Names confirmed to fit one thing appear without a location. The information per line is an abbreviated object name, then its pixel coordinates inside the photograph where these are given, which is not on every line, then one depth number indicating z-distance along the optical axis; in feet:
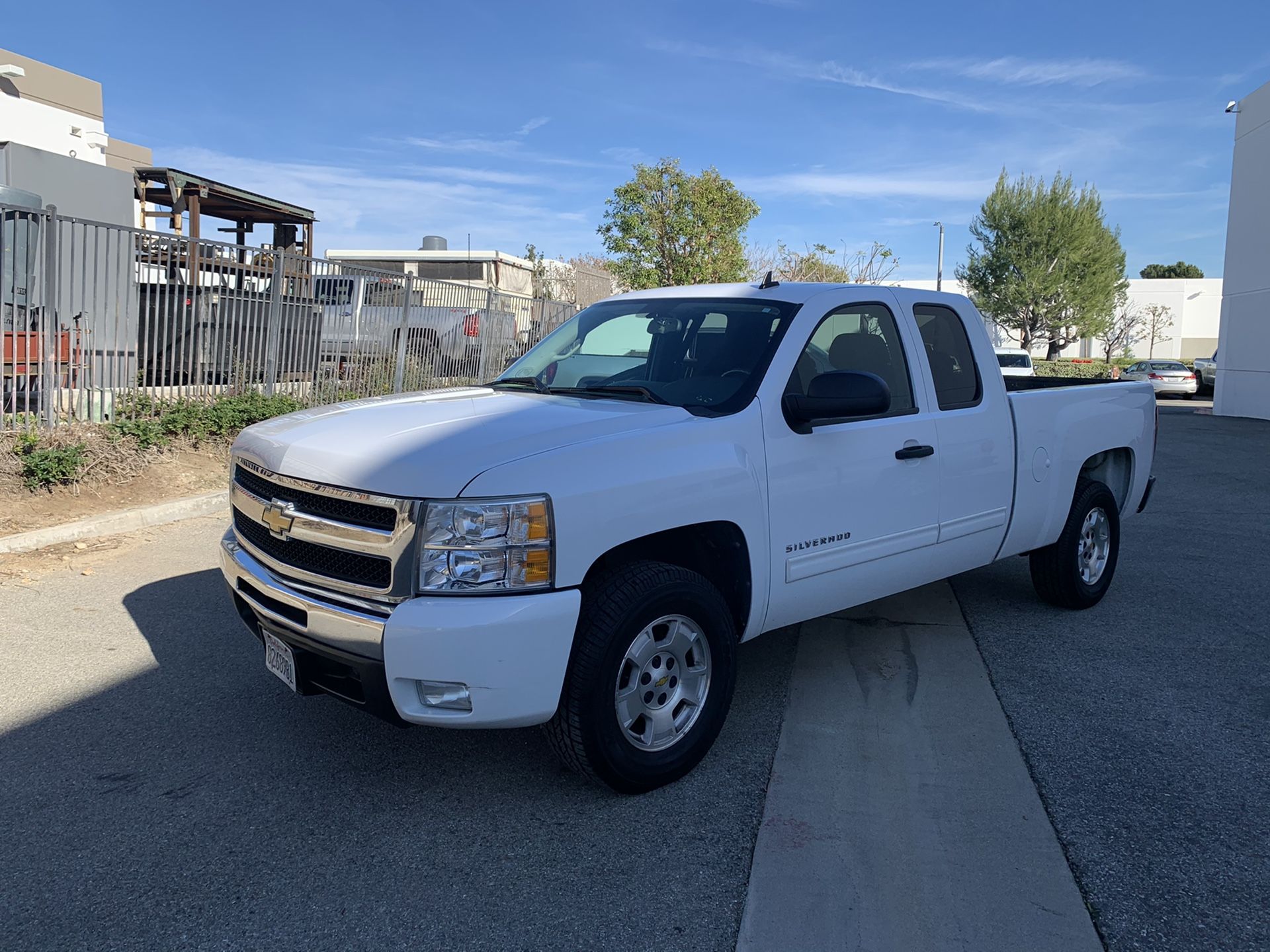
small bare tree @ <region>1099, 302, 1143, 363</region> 194.58
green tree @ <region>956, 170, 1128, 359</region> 168.76
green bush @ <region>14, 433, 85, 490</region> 25.57
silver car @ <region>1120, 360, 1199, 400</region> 109.50
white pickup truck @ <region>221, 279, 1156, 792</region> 10.27
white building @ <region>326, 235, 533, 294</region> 74.18
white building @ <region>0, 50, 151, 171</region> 56.85
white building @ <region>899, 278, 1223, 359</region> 220.23
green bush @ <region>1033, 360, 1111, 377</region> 139.13
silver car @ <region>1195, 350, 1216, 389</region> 115.34
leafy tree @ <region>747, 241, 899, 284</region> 122.01
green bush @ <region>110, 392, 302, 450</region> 30.19
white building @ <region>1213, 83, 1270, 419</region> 71.77
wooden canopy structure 57.06
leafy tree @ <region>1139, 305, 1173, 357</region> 206.69
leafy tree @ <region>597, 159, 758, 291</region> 88.99
